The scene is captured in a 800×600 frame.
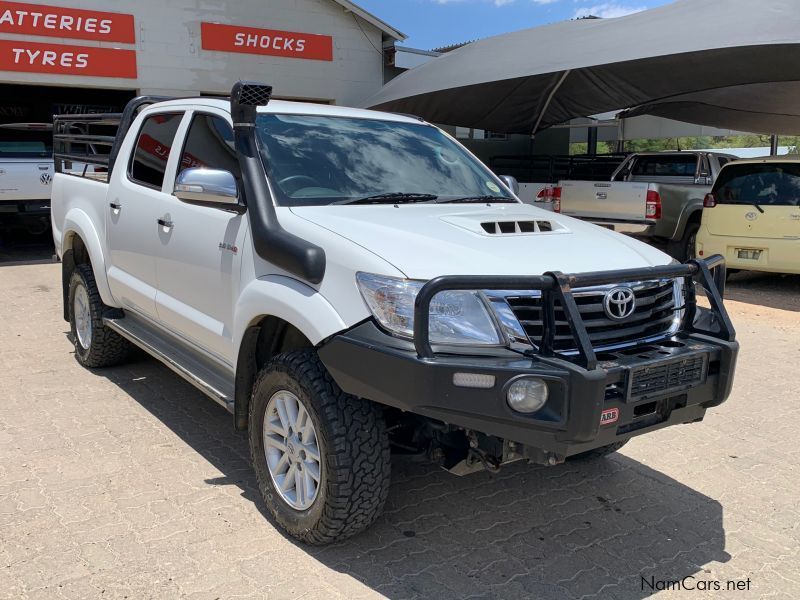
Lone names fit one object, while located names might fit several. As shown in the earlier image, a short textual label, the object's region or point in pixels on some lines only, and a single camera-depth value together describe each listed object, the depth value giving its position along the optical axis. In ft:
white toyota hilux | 8.96
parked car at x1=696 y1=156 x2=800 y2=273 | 30.71
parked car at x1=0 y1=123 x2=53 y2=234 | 37.19
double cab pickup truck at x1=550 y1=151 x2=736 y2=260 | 36.40
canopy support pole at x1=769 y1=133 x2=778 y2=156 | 61.21
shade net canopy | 30.94
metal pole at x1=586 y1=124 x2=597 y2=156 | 72.54
